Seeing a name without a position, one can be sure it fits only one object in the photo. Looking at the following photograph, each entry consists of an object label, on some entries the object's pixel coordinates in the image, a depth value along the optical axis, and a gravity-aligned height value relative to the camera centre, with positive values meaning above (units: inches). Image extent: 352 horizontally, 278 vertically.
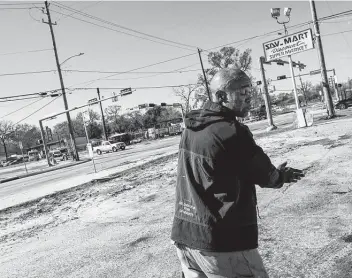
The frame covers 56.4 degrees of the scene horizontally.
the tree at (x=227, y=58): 2615.7 +454.0
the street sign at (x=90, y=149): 600.2 -12.9
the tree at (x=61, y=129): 4453.7 +256.9
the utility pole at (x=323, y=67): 902.4 +85.6
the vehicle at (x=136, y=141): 2239.2 -51.0
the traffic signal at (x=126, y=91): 1114.7 +146.0
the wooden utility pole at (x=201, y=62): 1978.6 +346.5
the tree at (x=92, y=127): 3411.2 +174.1
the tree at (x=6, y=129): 3472.0 +298.1
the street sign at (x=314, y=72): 1117.8 +93.7
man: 67.8 -15.8
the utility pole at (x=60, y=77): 1253.1 +265.0
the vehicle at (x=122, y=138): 2101.4 -10.9
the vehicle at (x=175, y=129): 2255.7 -24.4
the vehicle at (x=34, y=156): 2351.4 -24.8
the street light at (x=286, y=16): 817.1 +235.1
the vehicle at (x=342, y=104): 1411.5 -42.9
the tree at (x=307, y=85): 4425.4 +204.9
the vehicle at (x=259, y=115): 2031.3 -31.1
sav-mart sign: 820.0 +148.8
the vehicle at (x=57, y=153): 2011.6 -32.0
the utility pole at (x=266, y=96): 877.8 +33.2
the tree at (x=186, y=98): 2847.0 +213.6
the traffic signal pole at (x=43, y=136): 1361.5 +60.7
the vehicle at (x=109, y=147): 1603.1 -43.9
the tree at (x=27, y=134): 3716.8 +243.4
